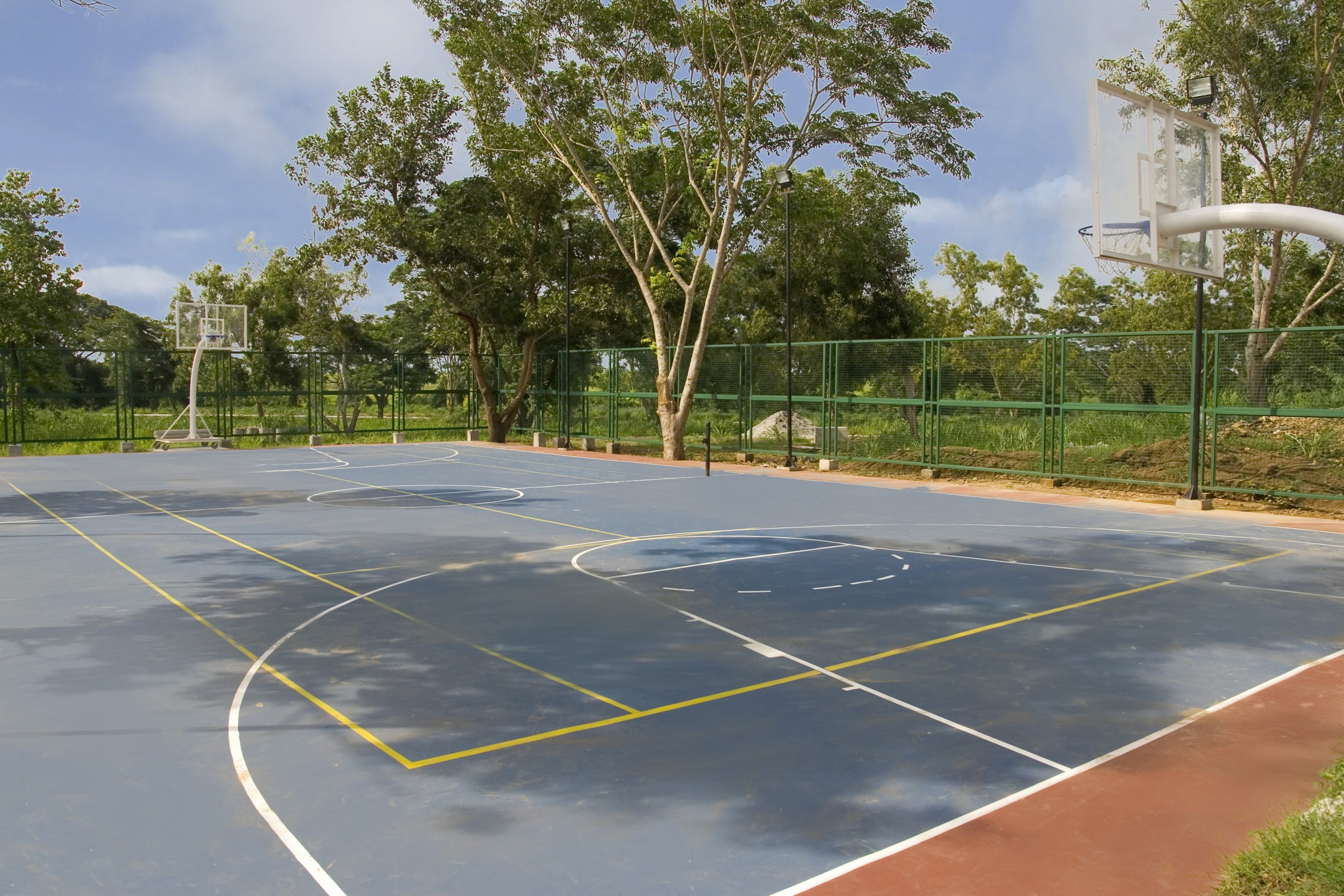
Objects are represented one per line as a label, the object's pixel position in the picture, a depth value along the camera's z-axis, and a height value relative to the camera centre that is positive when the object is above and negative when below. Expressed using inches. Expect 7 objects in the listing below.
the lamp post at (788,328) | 813.9 +73.1
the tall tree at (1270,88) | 943.0 +323.9
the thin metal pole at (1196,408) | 610.2 +5.2
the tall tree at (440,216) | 1172.5 +237.4
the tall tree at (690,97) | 898.7 +308.3
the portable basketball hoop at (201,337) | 1133.1 +89.0
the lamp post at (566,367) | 1059.3 +53.7
